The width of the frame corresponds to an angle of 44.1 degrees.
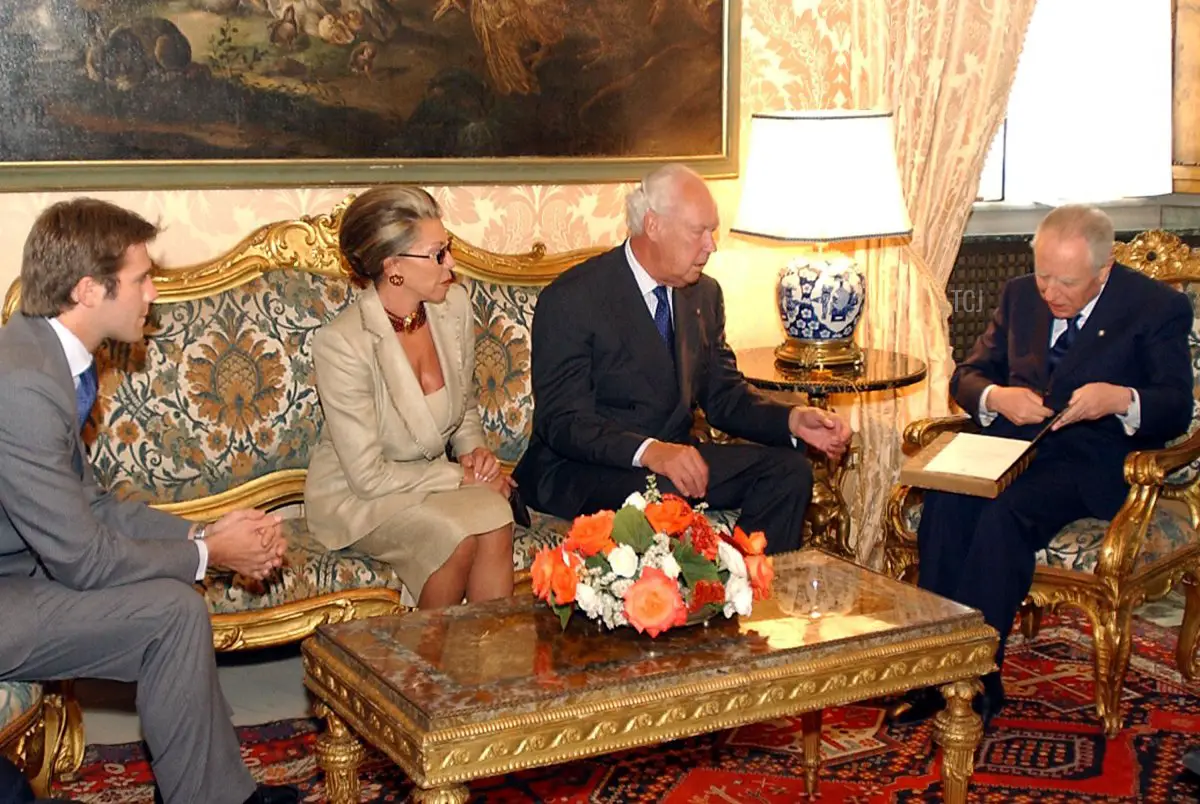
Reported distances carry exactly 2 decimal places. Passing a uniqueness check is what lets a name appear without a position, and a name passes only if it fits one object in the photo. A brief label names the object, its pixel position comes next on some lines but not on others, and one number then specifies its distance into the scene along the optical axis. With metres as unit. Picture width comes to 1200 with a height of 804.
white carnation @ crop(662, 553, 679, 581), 3.08
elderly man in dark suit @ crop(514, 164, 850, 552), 4.38
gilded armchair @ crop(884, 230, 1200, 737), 4.16
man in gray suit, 3.22
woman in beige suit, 4.00
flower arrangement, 3.06
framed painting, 4.25
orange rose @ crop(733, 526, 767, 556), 3.24
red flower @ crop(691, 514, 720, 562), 3.14
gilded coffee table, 2.79
